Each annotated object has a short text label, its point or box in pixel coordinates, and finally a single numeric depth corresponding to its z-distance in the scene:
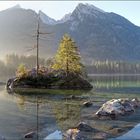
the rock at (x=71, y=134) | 14.02
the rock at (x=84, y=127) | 15.70
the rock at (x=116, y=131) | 15.46
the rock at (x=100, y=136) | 14.17
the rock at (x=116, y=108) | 20.61
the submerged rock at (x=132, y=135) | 14.30
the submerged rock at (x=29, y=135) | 14.45
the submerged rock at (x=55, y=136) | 14.26
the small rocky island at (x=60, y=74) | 49.50
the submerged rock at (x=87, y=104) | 25.91
